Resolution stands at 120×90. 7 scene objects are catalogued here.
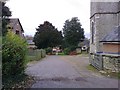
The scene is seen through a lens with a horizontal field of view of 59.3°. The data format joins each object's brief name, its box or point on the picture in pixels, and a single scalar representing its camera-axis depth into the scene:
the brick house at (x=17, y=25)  20.68
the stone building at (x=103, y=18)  12.81
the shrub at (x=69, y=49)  32.14
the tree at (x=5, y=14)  7.78
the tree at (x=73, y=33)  36.79
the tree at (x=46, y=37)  30.97
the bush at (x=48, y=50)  30.40
